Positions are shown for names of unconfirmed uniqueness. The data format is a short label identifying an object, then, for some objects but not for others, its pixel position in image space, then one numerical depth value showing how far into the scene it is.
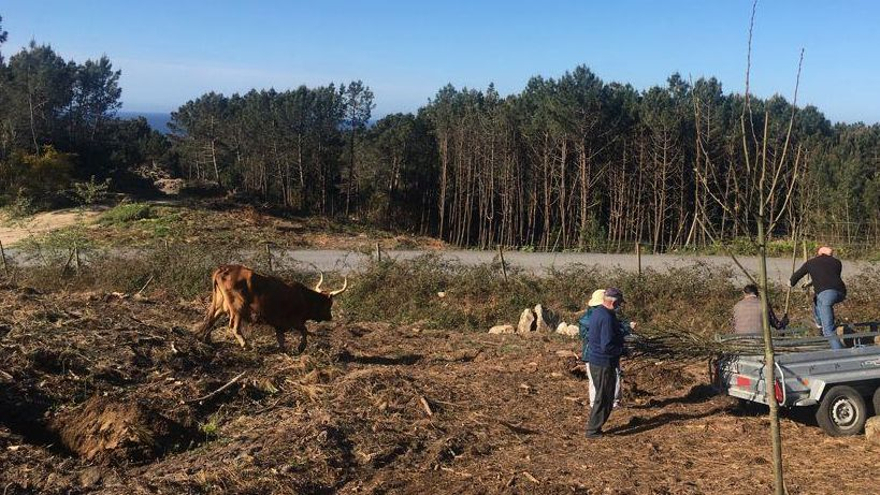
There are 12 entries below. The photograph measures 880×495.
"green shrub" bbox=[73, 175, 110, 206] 35.00
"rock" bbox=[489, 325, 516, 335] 15.21
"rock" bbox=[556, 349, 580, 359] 11.23
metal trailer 7.63
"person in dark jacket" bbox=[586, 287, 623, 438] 7.79
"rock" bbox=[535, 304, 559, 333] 14.84
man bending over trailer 9.95
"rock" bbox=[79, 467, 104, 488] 6.17
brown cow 10.91
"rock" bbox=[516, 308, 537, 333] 15.01
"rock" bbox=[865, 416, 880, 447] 7.42
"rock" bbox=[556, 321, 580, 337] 14.15
